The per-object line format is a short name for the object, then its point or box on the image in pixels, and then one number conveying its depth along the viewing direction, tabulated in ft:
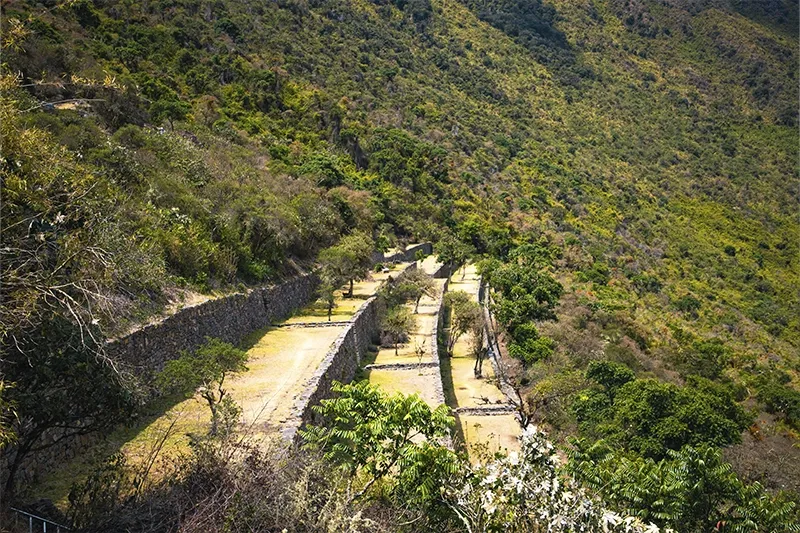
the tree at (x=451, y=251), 166.09
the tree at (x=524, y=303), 99.60
